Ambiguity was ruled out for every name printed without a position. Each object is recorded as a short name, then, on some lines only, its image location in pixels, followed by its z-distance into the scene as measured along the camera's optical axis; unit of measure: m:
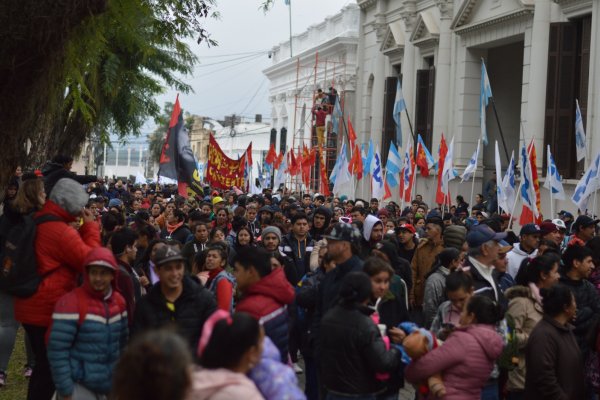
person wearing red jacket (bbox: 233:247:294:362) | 5.68
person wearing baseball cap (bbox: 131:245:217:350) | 5.91
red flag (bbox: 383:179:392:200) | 23.59
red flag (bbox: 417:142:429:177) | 24.98
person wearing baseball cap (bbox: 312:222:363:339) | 6.62
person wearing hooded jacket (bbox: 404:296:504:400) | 5.45
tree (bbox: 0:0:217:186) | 6.82
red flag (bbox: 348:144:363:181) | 26.67
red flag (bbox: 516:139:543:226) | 17.11
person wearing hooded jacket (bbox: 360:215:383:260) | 9.48
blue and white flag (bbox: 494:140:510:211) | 18.06
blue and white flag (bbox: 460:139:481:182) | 20.76
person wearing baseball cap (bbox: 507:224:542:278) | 9.69
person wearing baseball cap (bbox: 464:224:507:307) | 7.14
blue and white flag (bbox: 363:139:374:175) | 25.98
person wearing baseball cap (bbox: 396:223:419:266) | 10.72
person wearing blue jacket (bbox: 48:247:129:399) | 5.67
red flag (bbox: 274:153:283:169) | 35.19
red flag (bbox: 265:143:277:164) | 35.72
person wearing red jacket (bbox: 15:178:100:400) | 6.43
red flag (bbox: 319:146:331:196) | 27.69
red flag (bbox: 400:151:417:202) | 22.65
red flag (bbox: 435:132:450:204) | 21.50
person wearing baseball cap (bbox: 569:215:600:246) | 10.66
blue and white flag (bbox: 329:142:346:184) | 24.64
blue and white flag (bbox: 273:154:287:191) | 33.30
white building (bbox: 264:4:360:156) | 46.00
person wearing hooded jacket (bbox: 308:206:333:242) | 11.91
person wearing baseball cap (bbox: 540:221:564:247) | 10.55
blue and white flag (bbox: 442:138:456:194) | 21.34
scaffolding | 43.19
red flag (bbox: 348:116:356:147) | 27.42
